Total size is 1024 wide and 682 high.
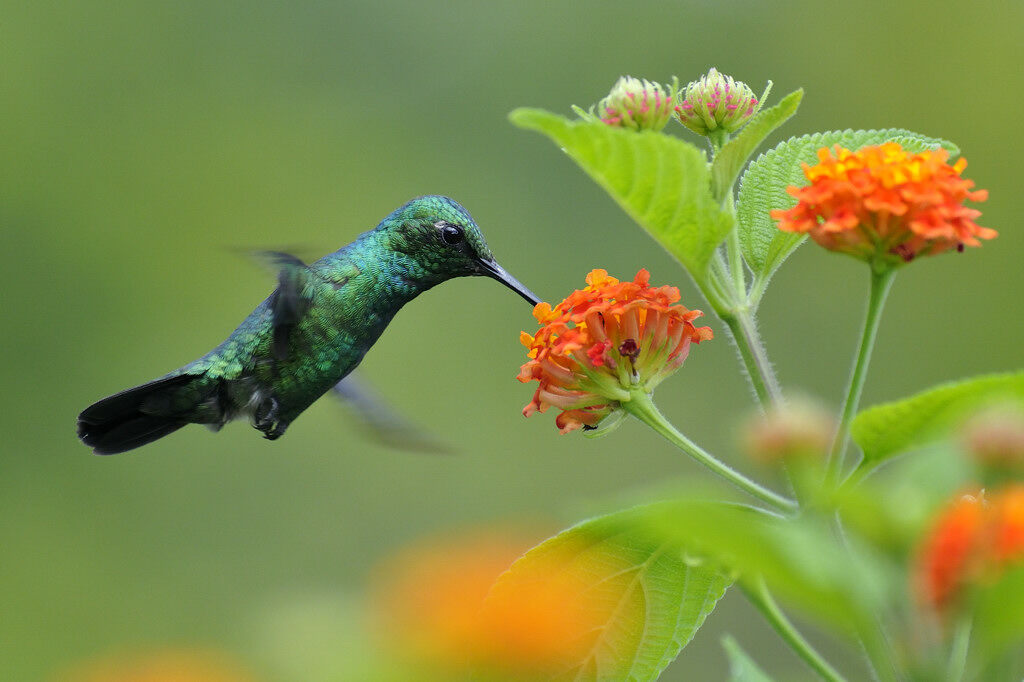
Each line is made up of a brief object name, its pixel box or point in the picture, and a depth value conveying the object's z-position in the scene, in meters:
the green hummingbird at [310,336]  2.18
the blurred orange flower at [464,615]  1.60
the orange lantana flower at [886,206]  2.07
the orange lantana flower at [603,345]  2.09
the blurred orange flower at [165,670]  2.00
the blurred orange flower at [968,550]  2.01
